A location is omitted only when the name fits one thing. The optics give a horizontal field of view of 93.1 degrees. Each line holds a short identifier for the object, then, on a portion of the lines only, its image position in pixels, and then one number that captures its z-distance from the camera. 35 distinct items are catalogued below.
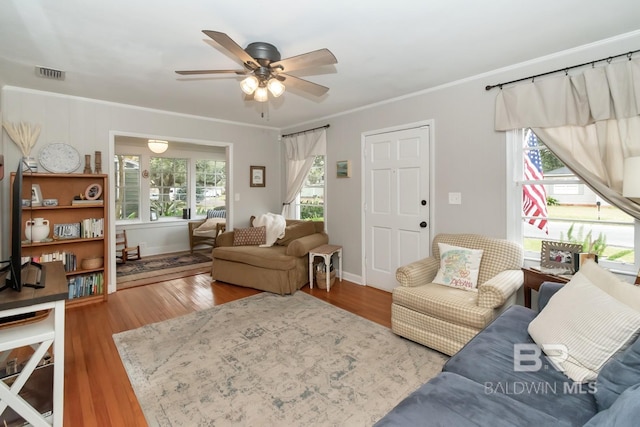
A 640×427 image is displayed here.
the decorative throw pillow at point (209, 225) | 6.16
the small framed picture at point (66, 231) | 3.43
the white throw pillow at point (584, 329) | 1.34
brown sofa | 3.77
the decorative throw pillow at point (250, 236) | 4.41
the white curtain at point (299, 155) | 4.61
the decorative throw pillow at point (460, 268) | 2.69
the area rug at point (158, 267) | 4.41
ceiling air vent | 2.76
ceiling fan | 1.92
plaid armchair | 2.21
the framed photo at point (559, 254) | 2.35
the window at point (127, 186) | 5.84
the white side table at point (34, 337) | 1.39
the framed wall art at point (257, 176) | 5.12
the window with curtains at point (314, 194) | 4.80
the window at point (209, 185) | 6.72
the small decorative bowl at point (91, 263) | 3.53
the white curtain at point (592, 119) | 2.14
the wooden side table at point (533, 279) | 2.24
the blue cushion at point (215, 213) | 6.57
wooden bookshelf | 3.35
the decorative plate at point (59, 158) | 3.38
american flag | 2.73
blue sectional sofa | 1.13
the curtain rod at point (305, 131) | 4.50
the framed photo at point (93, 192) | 3.63
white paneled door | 3.49
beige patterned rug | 1.80
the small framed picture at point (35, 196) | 3.22
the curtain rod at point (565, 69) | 2.19
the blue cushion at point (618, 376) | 1.15
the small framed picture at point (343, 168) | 4.25
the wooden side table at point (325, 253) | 3.93
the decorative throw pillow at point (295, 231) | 4.28
